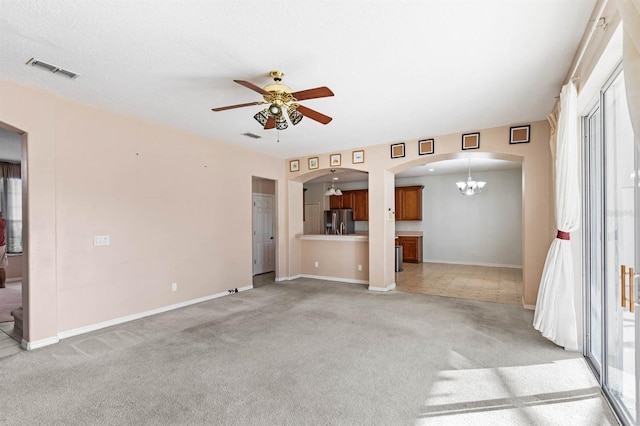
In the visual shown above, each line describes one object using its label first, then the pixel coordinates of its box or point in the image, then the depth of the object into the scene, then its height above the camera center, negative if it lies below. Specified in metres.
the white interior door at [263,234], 7.91 -0.48
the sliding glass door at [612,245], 2.07 -0.25
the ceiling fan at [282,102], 2.87 +1.13
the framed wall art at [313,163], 6.81 +1.16
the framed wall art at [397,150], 5.77 +1.21
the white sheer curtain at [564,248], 2.97 -0.36
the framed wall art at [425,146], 5.46 +1.21
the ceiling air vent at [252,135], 5.24 +1.39
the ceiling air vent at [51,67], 2.82 +1.43
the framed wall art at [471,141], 5.05 +1.21
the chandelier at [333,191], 8.57 +0.68
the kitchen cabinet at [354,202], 10.15 +0.45
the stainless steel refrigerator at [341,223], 9.45 -0.23
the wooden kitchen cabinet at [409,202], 9.64 +0.40
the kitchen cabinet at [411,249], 9.43 -1.05
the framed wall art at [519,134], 4.71 +1.22
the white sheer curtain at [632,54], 1.20 +0.64
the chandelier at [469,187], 7.48 +0.67
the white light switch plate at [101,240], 3.97 -0.29
